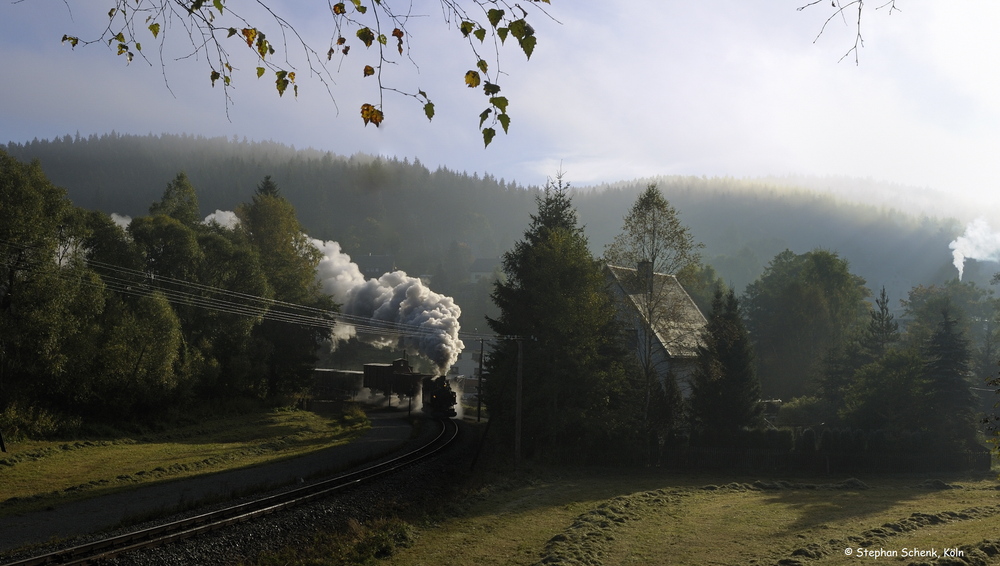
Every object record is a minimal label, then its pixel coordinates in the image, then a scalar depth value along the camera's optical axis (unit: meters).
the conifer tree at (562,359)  34.22
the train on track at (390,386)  55.22
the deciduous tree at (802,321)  73.38
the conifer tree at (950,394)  42.81
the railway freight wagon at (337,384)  66.50
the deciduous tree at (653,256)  37.81
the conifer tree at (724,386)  39.59
